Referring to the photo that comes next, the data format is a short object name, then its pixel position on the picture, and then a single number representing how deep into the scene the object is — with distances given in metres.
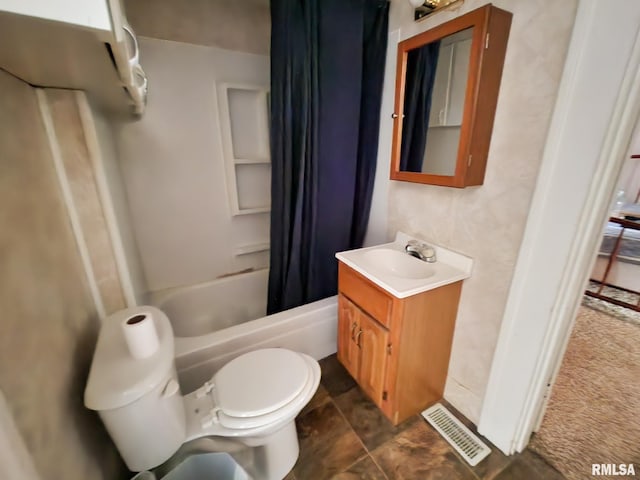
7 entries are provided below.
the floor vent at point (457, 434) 1.21
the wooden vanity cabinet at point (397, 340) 1.18
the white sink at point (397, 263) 1.36
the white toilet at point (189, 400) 0.72
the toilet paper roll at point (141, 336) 0.77
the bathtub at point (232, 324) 1.28
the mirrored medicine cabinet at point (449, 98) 0.98
